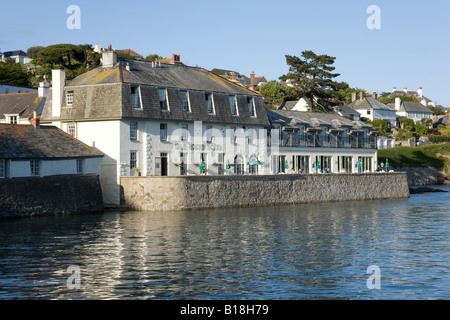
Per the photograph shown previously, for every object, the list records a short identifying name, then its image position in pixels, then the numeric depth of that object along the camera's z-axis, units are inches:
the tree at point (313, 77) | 4195.4
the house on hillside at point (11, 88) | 3329.2
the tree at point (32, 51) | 6996.1
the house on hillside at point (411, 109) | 7258.9
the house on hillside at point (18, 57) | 7800.2
